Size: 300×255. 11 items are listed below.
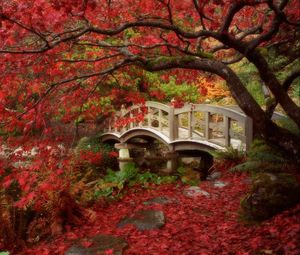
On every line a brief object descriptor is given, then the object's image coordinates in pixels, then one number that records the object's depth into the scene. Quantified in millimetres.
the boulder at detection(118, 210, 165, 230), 7309
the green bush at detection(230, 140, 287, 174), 6664
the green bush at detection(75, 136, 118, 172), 15225
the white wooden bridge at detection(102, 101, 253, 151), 9789
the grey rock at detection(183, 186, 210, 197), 9022
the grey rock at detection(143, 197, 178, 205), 8863
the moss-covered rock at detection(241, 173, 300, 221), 5977
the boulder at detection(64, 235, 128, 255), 6359
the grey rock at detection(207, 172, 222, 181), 10098
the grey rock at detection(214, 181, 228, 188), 9264
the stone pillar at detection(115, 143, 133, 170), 14273
